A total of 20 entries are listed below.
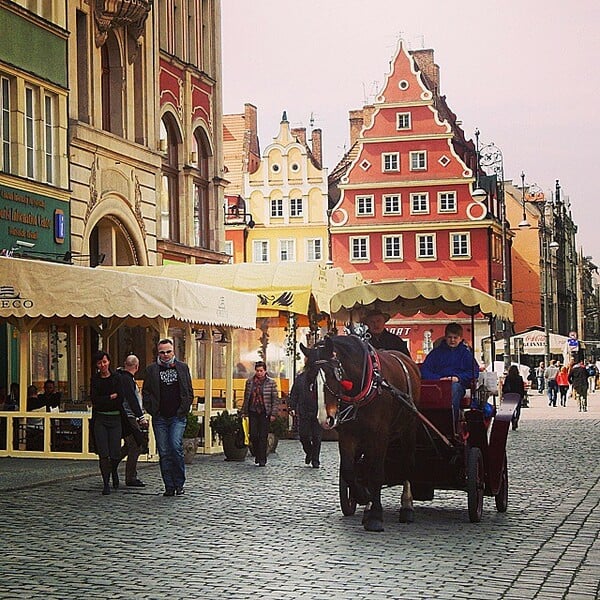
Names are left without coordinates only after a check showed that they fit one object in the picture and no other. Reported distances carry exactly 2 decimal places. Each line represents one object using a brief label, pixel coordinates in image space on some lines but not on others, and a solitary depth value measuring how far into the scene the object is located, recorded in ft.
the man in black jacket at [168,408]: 51.06
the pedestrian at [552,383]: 158.20
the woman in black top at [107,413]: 52.95
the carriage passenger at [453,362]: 44.55
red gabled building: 233.14
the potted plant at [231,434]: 70.13
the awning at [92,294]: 60.80
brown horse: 40.11
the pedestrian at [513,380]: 99.96
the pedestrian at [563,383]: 158.21
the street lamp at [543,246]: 330.75
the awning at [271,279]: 85.97
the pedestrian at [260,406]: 67.26
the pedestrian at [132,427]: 53.83
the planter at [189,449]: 66.69
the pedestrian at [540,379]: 216.33
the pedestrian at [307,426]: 65.31
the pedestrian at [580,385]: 142.00
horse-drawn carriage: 40.22
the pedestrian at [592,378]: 216.31
